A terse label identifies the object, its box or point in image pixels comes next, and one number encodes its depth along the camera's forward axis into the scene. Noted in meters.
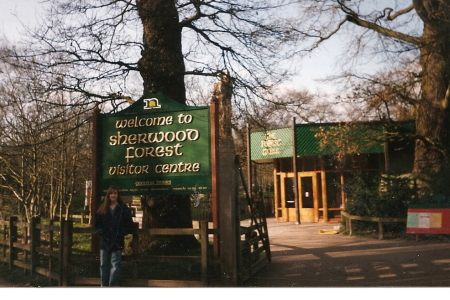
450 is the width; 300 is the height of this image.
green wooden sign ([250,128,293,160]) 12.16
